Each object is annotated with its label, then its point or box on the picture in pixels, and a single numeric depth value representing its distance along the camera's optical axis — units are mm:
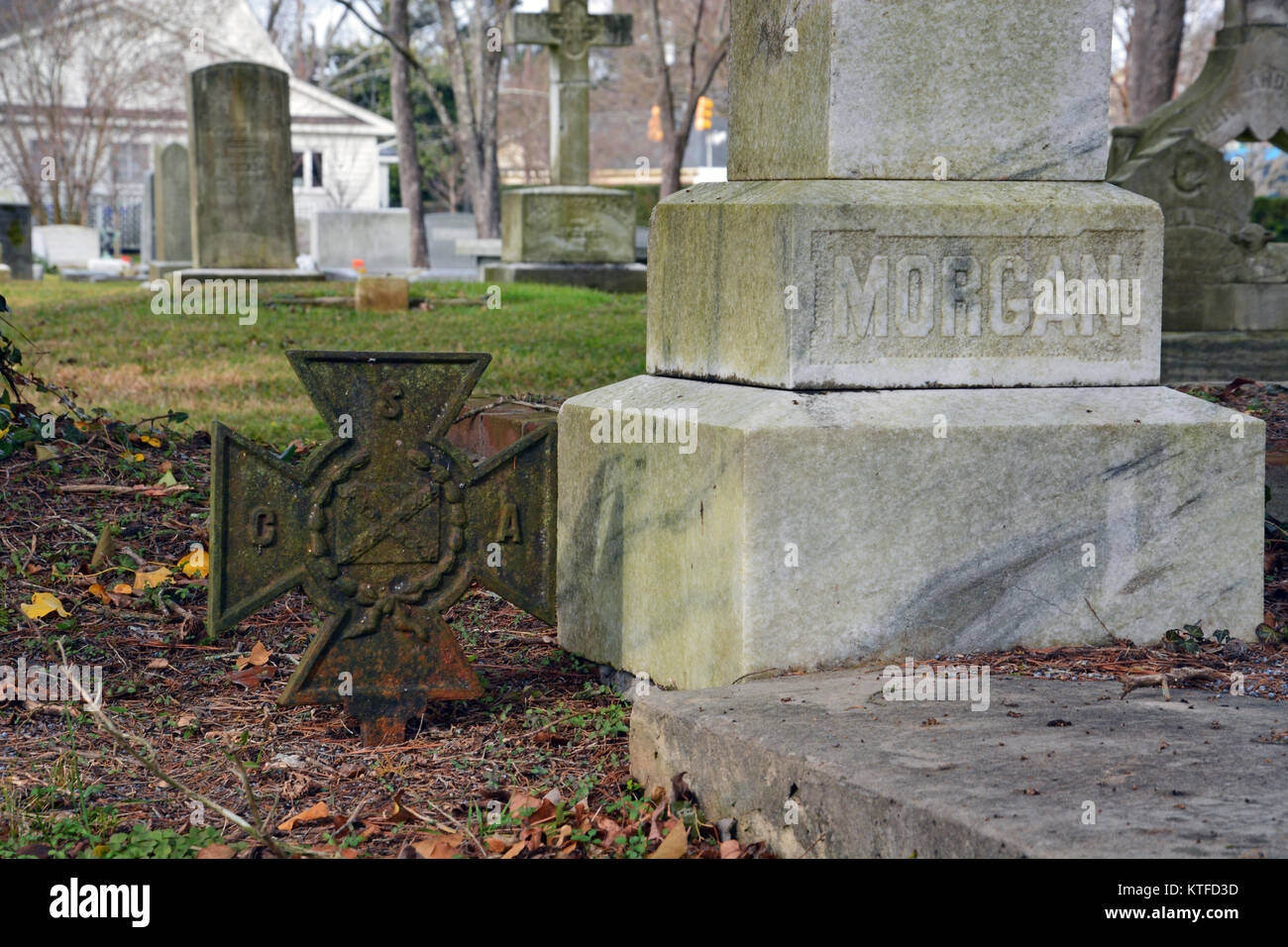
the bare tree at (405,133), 24859
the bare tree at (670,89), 27019
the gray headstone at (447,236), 32281
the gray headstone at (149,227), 26922
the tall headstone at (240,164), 15633
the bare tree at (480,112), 27109
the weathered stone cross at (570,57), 16781
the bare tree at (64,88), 29359
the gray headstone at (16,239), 22344
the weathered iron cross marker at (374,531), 3318
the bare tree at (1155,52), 19172
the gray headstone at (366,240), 29094
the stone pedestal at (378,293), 12352
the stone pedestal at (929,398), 3338
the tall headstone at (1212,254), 10227
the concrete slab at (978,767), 2254
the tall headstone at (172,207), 21953
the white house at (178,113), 33406
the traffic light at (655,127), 34344
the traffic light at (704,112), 31097
